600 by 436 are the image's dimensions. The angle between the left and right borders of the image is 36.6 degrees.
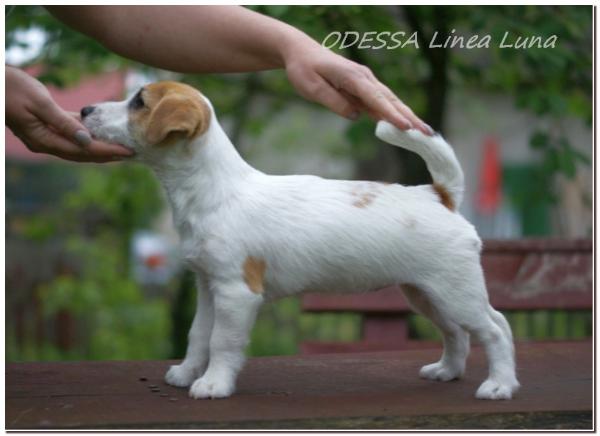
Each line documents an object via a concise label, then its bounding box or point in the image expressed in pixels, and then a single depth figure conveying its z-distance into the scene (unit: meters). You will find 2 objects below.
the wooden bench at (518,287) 3.54
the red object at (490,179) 9.66
